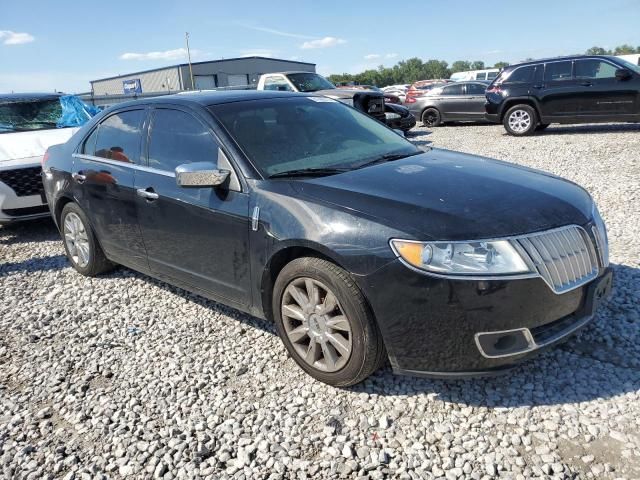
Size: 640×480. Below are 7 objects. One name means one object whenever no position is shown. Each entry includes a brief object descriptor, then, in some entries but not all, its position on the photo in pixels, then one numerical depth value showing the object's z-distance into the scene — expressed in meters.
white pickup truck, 10.98
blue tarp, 7.91
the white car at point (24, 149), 6.09
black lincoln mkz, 2.42
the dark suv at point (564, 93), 11.15
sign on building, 54.06
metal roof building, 50.56
